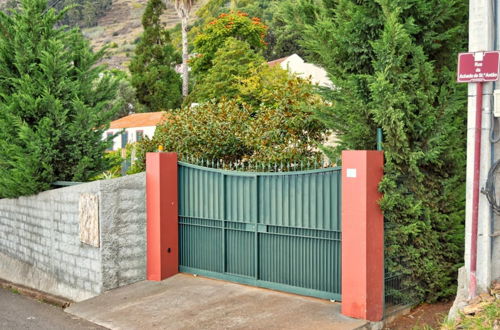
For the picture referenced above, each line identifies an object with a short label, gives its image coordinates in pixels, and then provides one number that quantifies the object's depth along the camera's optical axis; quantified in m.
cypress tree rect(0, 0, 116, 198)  11.27
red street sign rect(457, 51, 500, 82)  6.01
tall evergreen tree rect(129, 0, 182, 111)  50.44
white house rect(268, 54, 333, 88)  33.00
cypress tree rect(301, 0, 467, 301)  6.81
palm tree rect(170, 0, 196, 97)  43.78
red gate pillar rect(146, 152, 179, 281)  9.35
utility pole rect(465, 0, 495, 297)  6.18
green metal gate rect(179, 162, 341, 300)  7.60
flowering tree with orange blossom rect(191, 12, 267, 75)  41.75
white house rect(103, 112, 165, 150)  38.19
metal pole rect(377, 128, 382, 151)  6.99
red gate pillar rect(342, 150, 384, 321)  6.71
